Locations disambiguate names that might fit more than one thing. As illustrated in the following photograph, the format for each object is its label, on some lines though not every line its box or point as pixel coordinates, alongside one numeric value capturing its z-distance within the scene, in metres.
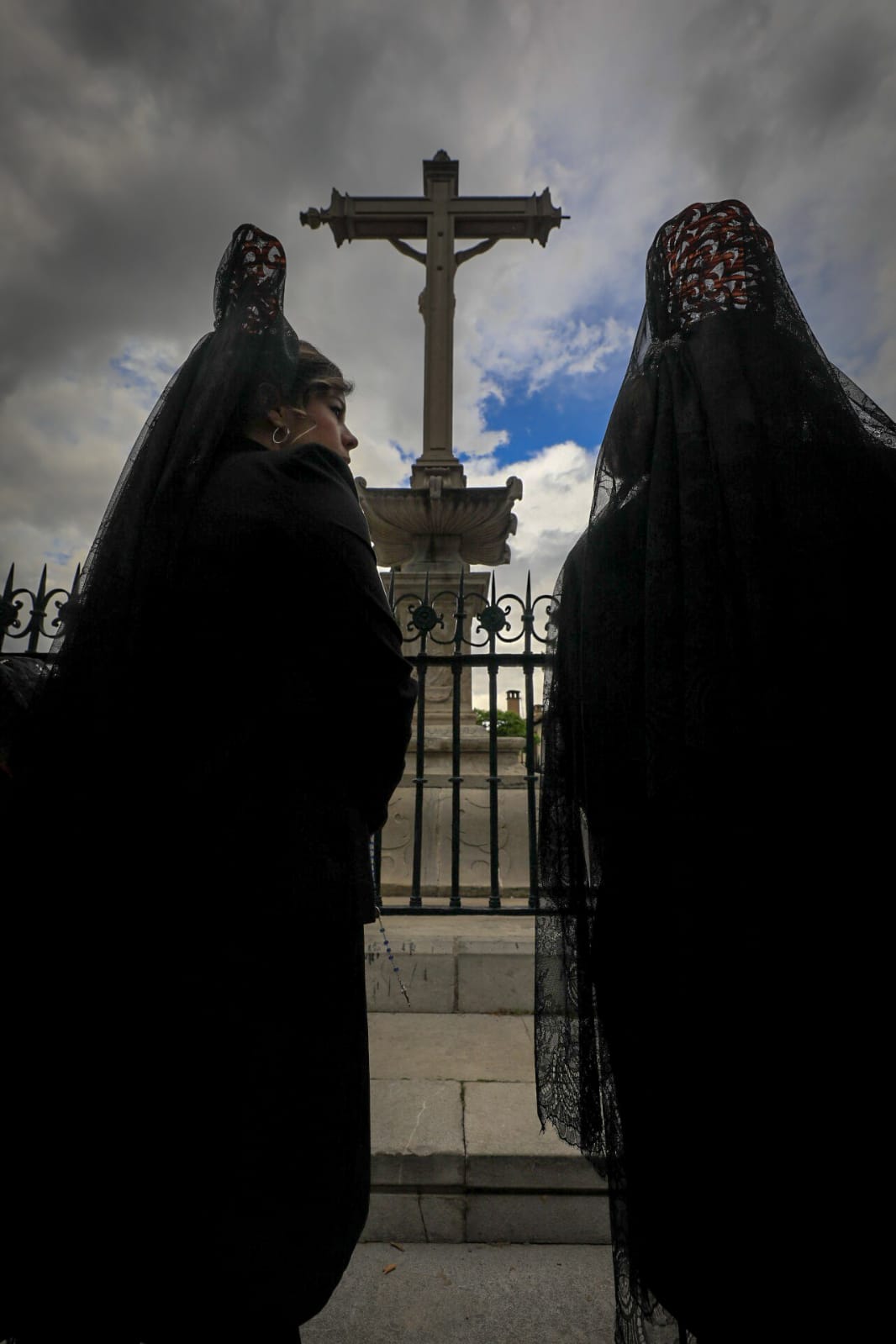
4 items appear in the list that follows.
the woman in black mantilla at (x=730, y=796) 1.04
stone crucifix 6.93
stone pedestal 4.59
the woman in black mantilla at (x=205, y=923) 1.04
